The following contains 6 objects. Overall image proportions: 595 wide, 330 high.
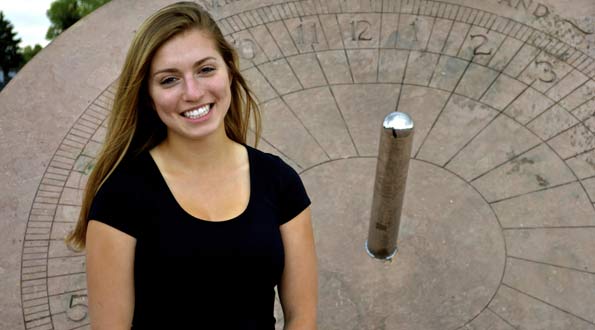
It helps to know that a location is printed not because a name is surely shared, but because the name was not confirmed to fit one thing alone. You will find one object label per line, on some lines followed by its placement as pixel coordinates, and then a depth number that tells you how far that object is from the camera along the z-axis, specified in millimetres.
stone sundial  4387
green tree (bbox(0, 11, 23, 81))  28859
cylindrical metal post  3920
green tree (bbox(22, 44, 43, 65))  30406
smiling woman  2326
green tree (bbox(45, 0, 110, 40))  30594
